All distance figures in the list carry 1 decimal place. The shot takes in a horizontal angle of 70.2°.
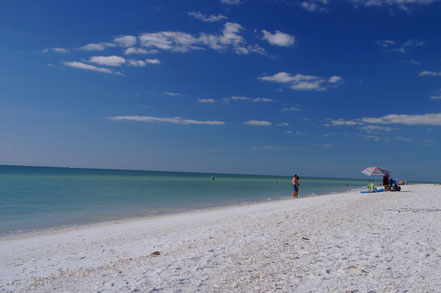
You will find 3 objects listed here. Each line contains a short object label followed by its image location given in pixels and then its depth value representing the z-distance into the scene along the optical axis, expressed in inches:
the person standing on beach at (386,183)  1082.6
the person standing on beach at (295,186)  1005.9
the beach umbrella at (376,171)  1141.1
